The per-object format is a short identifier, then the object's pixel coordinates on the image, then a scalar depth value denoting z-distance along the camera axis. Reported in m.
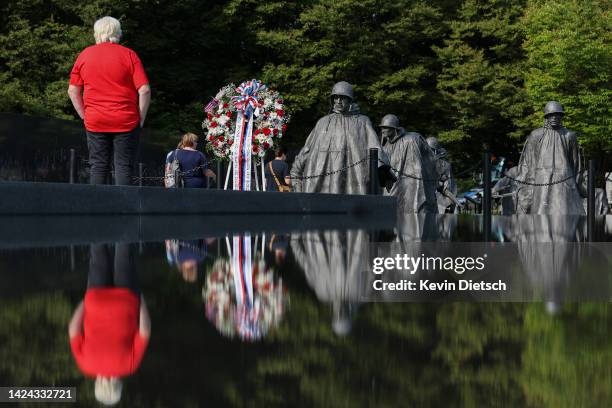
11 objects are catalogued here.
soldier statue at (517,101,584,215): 20.05
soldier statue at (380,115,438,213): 21.20
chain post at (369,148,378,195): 17.09
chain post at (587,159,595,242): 12.19
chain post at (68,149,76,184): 22.61
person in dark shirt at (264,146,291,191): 22.14
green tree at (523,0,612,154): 46.59
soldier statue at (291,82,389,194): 18.27
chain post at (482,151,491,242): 12.63
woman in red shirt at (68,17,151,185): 9.69
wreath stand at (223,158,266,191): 20.70
